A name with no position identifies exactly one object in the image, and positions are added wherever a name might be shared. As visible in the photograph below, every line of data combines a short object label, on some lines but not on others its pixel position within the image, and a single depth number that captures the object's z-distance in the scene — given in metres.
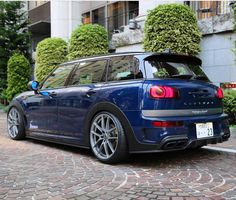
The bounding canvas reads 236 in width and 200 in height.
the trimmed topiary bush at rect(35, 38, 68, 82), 15.83
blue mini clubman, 5.19
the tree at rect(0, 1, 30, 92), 21.42
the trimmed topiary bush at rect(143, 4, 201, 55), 10.30
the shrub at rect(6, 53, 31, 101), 17.83
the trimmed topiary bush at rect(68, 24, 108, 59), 13.66
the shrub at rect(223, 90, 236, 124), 8.61
